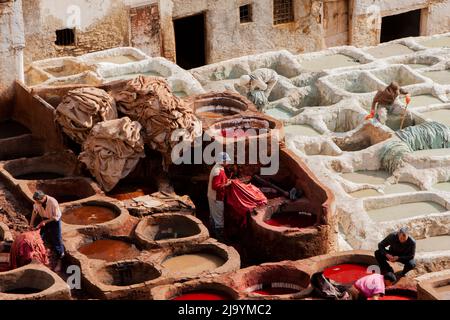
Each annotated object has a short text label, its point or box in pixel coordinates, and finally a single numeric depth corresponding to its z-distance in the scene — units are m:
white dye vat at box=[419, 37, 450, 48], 38.34
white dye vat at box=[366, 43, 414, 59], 37.39
